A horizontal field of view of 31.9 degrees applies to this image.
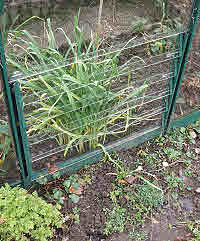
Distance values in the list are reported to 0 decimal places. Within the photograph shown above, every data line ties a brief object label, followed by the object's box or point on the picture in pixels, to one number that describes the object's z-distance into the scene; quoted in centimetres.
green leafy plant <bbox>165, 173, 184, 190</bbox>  251
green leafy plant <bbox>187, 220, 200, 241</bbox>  219
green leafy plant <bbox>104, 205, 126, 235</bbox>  222
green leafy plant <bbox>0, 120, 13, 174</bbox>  198
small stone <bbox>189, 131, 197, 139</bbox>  288
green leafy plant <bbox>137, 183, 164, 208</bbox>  237
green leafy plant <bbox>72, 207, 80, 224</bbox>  224
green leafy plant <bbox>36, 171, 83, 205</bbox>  232
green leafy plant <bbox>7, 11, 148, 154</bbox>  217
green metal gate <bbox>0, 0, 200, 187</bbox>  217
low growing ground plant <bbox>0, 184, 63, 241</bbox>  183
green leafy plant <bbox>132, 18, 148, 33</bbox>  268
